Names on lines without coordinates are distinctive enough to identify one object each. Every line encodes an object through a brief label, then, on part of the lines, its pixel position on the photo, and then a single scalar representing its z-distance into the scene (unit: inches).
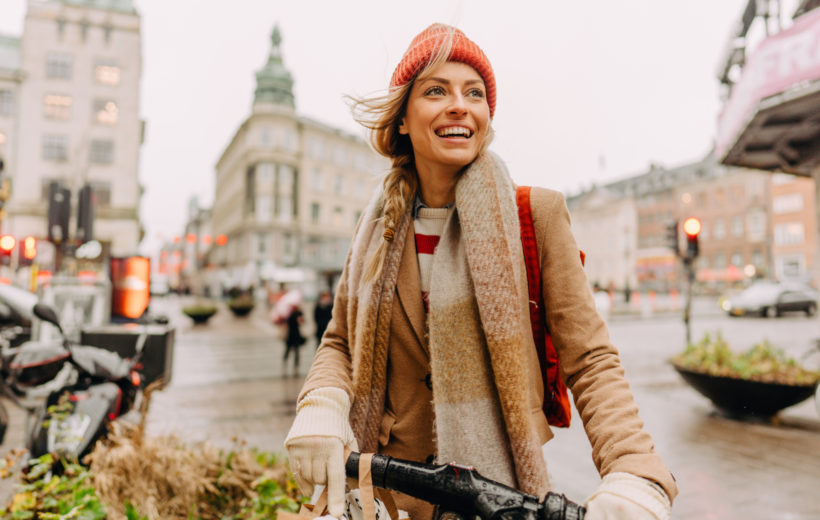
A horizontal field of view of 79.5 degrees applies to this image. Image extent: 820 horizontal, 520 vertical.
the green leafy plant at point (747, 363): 214.8
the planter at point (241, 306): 981.8
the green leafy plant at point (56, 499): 73.6
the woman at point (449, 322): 45.3
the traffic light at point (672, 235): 487.9
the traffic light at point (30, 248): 598.9
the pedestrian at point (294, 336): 378.7
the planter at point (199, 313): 813.2
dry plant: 88.7
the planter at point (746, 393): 213.2
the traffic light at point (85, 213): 427.8
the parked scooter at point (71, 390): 96.1
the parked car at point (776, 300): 853.8
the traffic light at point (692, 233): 404.8
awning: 247.4
